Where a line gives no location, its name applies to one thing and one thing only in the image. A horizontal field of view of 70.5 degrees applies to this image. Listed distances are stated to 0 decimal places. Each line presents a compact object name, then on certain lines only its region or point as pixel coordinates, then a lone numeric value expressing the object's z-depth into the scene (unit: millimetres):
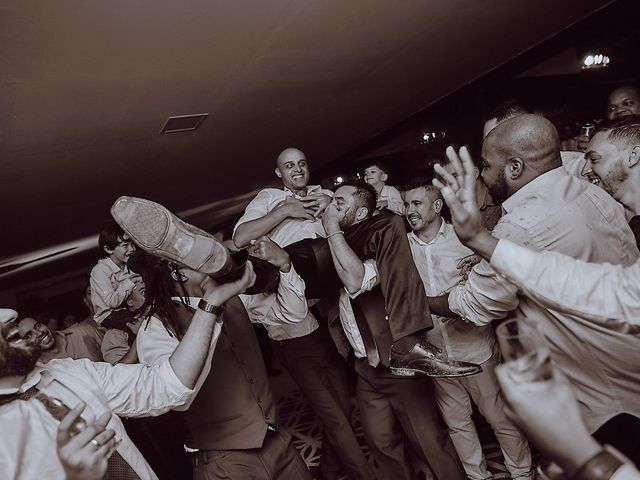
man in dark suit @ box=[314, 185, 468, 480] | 2127
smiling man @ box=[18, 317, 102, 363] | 2873
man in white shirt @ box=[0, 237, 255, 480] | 1017
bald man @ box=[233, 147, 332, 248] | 2682
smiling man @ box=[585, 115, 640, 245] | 1849
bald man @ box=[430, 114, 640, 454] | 1503
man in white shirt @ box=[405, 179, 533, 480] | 2387
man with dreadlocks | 1744
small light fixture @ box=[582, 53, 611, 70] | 4832
